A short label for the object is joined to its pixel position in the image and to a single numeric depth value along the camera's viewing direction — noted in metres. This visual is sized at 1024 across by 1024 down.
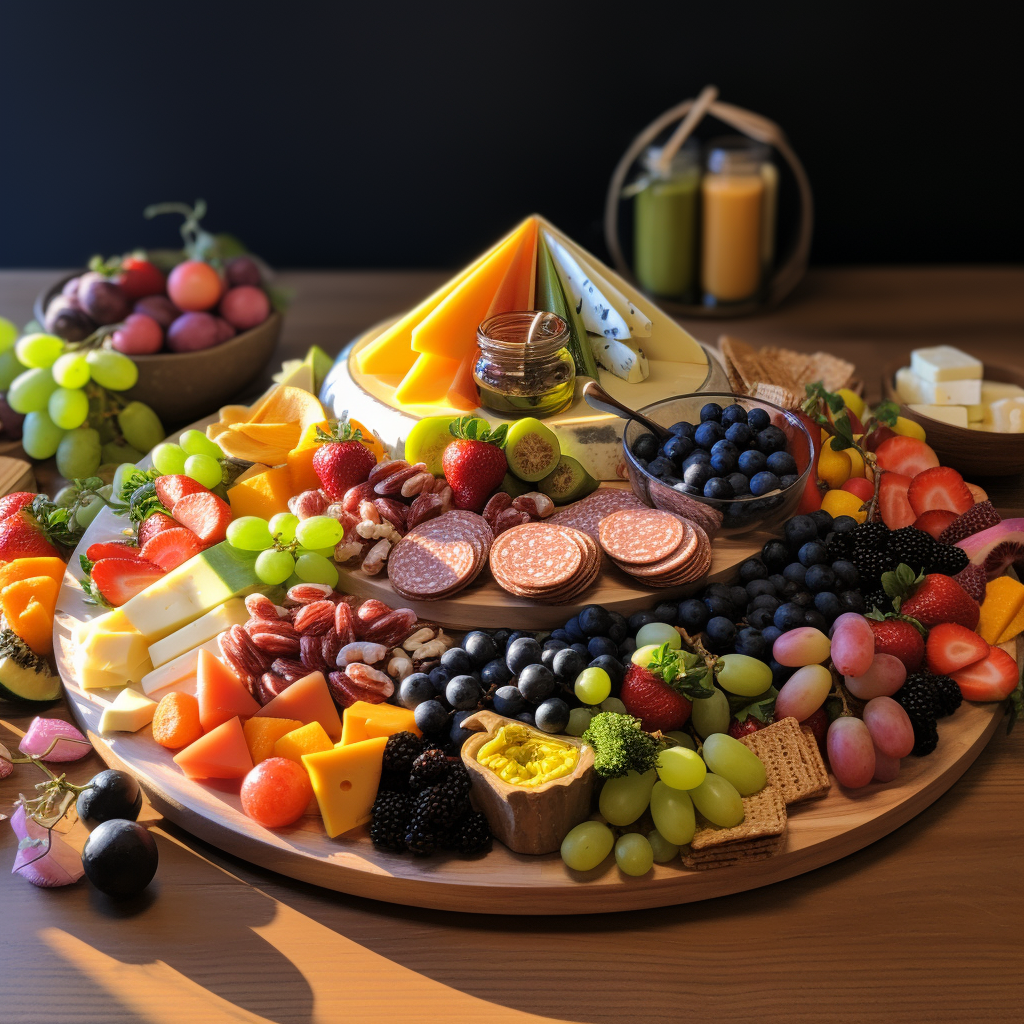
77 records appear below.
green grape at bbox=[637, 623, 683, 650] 0.74
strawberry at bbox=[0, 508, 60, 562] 0.86
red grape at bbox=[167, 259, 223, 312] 1.01
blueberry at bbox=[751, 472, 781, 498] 0.79
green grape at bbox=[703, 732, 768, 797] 0.69
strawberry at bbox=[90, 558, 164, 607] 0.80
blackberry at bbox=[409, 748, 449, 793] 0.68
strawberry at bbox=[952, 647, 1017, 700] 0.74
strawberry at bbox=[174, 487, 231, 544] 0.82
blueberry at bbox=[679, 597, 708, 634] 0.76
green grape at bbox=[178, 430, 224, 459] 0.87
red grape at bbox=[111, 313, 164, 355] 0.99
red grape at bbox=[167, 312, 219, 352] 1.01
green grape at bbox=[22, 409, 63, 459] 0.96
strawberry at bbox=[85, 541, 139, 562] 0.82
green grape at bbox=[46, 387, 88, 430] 0.95
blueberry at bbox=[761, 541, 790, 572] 0.80
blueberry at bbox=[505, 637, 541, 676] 0.73
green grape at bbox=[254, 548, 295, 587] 0.78
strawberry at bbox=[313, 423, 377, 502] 0.83
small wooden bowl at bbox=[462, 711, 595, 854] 0.66
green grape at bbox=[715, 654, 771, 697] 0.72
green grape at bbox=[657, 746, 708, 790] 0.67
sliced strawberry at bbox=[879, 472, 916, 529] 0.86
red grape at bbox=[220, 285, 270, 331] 1.03
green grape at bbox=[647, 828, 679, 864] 0.67
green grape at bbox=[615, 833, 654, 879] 0.66
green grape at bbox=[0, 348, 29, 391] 1.01
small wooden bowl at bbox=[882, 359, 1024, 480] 0.91
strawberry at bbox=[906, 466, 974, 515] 0.85
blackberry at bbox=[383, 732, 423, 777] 0.69
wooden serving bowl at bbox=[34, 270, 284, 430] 1.00
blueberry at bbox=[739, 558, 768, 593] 0.79
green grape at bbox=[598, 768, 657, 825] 0.68
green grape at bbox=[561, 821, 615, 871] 0.67
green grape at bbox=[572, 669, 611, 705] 0.70
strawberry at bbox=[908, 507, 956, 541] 0.84
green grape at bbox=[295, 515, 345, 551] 0.78
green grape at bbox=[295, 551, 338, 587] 0.79
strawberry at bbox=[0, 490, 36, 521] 0.88
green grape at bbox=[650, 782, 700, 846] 0.67
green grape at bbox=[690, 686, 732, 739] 0.72
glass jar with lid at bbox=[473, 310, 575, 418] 0.85
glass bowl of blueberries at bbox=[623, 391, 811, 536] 0.80
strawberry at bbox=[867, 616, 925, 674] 0.74
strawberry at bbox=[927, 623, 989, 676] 0.74
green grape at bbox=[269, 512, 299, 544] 0.79
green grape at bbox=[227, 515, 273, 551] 0.79
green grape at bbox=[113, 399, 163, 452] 0.98
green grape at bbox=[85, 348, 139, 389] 0.96
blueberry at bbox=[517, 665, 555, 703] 0.71
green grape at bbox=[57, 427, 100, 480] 0.96
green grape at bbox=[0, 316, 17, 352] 1.01
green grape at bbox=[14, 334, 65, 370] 0.95
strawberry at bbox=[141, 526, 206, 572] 0.81
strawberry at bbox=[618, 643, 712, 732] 0.71
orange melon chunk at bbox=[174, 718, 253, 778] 0.71
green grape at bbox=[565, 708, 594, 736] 0.71
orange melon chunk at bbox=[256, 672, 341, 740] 0.73
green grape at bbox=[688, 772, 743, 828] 0.67
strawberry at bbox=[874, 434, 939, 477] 0.89
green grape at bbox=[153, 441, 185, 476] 0.86
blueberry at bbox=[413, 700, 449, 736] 0.71
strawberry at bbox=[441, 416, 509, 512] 0.82
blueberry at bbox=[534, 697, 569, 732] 0.70
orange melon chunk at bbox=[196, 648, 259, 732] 0.73
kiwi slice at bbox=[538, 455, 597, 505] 0.85
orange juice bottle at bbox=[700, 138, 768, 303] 1.14
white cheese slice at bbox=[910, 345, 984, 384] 0.96
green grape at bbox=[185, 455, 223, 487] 0.85
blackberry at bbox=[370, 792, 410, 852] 0.68
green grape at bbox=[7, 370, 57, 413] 0.96
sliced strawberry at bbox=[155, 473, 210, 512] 0.84
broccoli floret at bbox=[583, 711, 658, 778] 0.67
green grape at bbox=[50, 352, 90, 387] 0.95
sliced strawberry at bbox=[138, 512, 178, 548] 0.83
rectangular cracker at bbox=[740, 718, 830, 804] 0.69
